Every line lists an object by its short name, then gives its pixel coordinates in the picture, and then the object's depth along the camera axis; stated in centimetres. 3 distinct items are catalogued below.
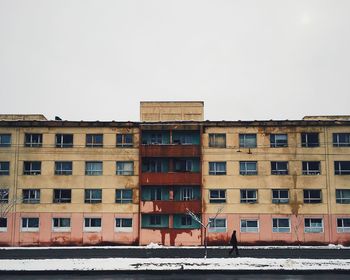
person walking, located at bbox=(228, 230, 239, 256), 2581
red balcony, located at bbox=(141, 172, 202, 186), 3722
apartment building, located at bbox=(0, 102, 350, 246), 3650
